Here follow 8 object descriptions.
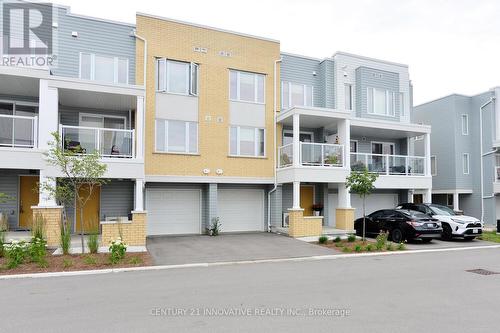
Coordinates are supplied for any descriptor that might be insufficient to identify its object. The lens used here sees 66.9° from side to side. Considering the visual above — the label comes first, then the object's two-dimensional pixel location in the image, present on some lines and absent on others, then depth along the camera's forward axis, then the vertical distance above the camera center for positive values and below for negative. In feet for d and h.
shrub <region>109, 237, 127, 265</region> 35.70 -6.29
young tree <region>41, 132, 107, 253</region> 37.68 +1.81
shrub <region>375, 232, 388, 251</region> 46.98 -7.01
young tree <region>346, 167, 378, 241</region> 49.96 +0.58
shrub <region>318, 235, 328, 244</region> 50.34 -7.26
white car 54.39 -5.72
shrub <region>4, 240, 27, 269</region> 33.20 -6.08
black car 51.49 -5.65
